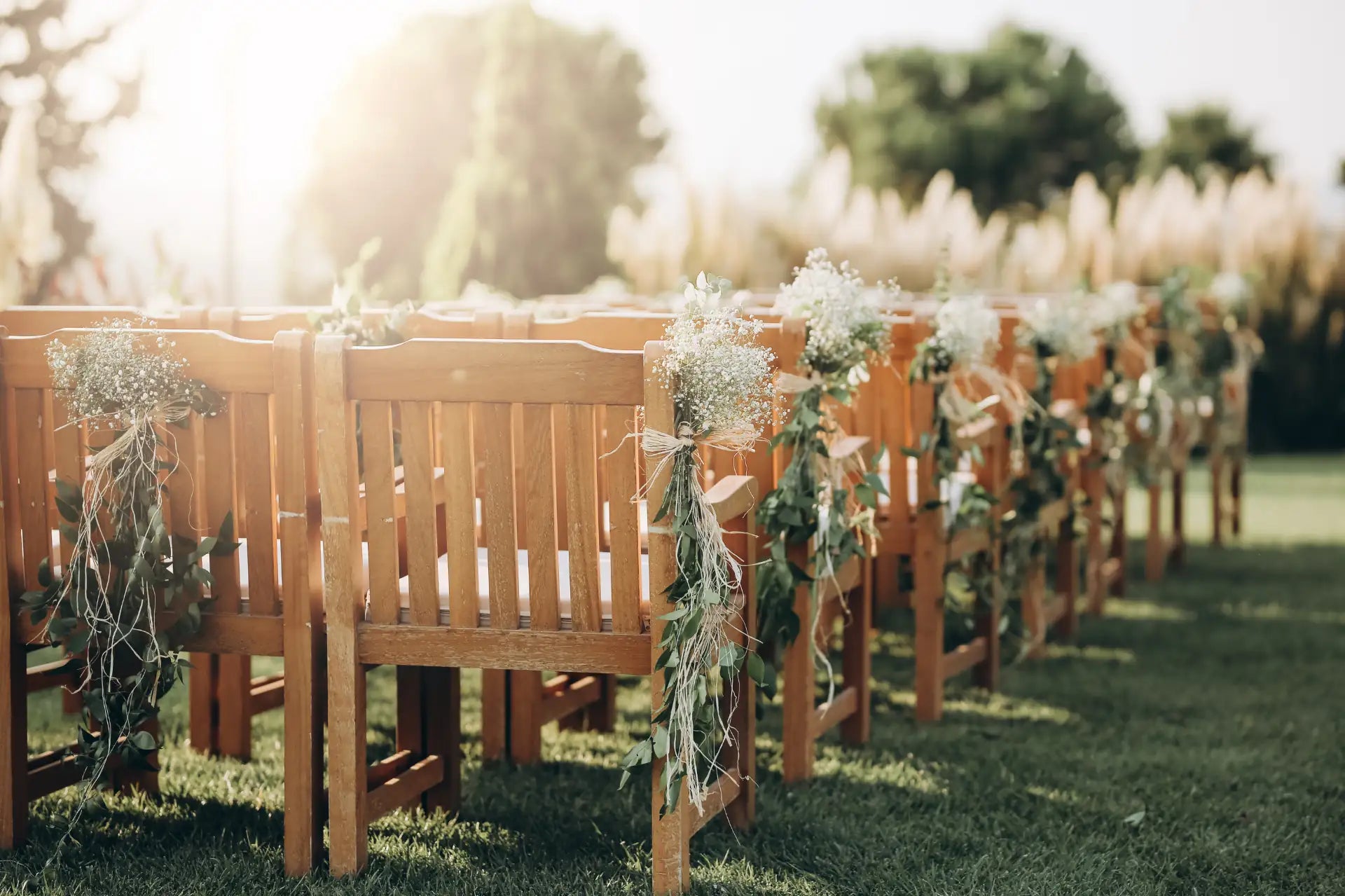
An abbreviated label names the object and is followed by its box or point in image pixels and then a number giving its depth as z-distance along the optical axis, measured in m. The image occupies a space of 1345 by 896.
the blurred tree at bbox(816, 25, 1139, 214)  27.80
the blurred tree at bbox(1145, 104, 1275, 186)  27.08
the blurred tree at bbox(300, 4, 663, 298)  17.81
